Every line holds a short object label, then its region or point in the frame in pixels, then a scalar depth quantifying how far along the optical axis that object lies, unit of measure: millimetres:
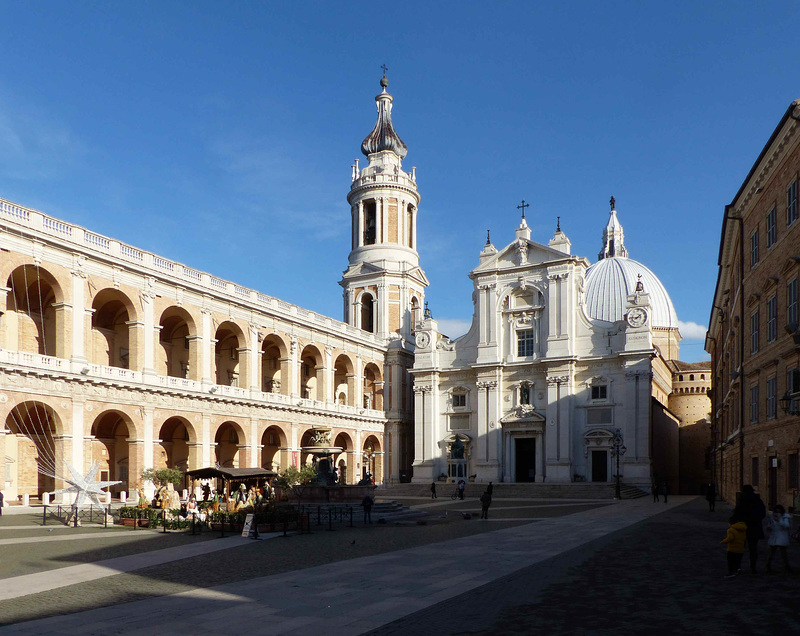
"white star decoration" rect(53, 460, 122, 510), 30734
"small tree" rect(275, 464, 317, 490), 40719
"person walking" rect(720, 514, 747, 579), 14445
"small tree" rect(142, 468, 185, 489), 38281
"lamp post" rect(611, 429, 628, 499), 48372
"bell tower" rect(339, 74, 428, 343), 69500
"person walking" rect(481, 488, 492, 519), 30766
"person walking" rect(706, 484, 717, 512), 35375
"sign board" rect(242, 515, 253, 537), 23203
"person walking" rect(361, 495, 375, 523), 29016
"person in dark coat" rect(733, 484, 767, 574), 15102
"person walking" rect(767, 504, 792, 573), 14820
